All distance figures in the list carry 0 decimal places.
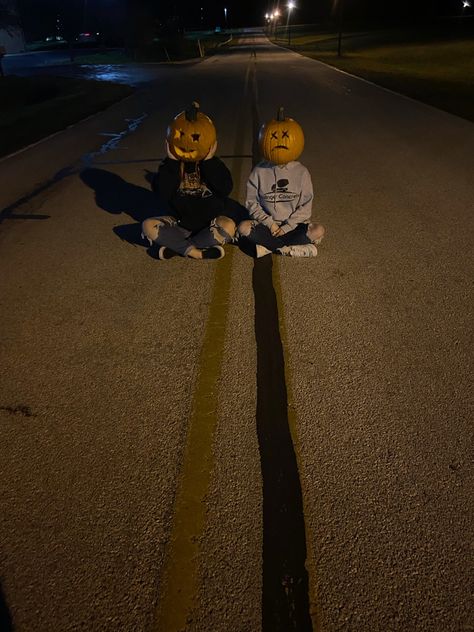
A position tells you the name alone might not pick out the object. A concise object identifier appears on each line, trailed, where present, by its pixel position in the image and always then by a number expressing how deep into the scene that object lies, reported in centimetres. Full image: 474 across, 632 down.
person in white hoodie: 443
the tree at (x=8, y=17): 5631
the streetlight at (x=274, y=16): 10858
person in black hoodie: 435
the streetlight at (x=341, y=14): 3881
